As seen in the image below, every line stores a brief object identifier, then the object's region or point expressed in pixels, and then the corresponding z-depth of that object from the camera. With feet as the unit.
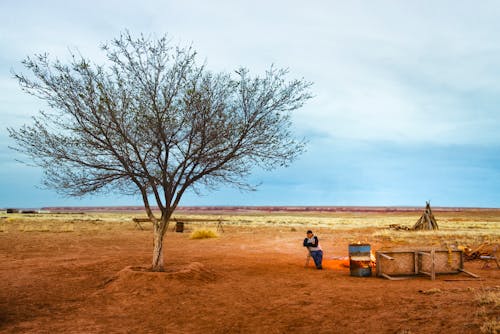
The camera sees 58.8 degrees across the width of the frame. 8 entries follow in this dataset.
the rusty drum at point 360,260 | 46.43
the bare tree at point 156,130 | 43.42
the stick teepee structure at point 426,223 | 132.13
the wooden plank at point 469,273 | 44.27
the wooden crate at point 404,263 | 45.52
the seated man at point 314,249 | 52.70
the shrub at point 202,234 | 101.99
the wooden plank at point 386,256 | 44.90
